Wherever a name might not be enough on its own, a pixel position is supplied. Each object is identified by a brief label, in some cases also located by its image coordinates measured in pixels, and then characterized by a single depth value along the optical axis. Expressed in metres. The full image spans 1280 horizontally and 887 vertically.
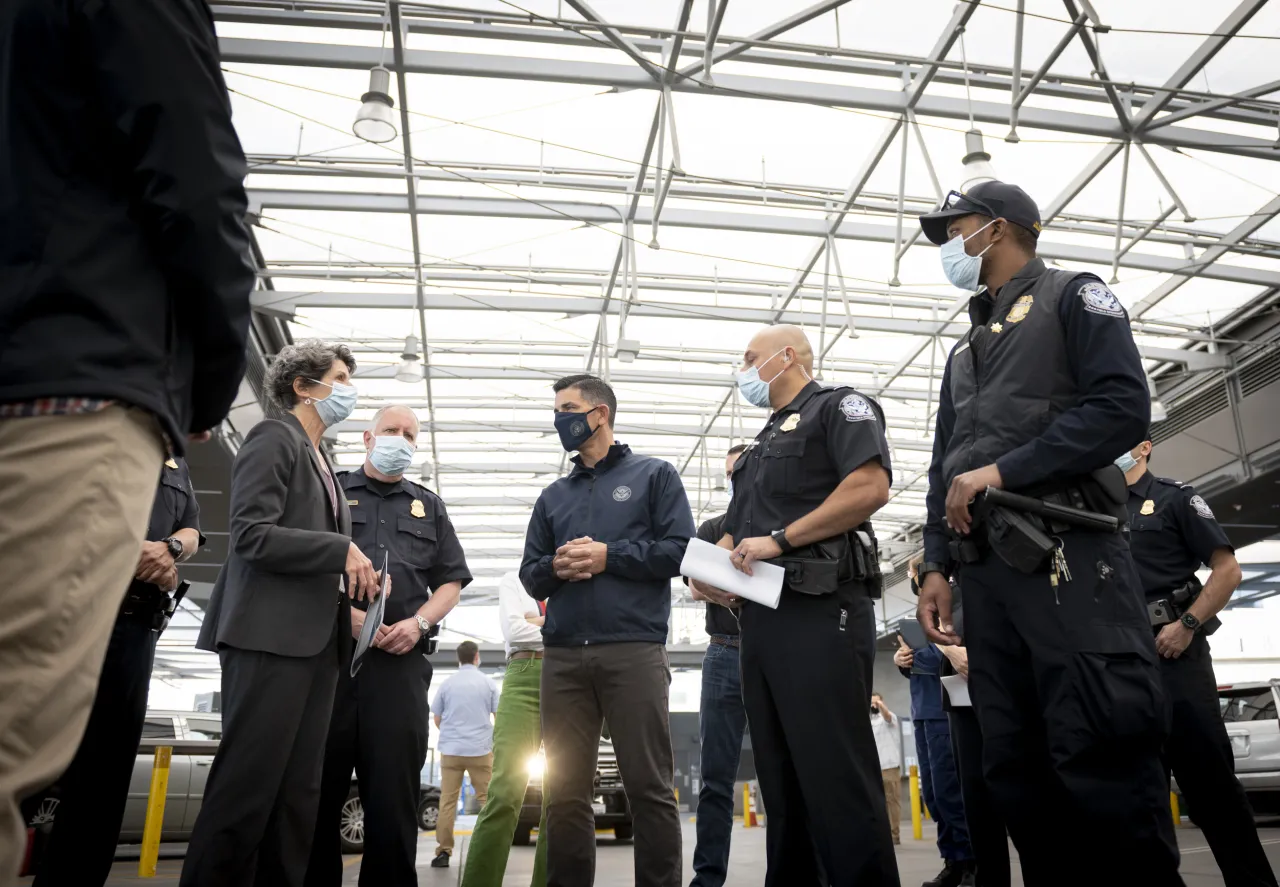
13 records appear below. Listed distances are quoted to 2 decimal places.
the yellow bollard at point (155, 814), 5.75
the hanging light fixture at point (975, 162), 7.42
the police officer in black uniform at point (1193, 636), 3.16
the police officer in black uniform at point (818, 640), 2.58
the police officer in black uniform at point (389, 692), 3.18
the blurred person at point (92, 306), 1.14
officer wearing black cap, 2.09
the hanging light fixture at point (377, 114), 7.06
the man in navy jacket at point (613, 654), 3.22
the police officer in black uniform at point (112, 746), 3.00
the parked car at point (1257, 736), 9.19
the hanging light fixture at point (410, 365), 12.17
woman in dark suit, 2.56
